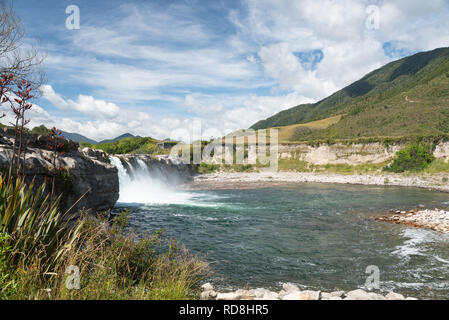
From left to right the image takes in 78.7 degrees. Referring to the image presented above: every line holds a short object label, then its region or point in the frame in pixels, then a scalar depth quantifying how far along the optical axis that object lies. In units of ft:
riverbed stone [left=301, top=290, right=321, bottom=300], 18.37
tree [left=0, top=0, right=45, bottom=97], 31.91
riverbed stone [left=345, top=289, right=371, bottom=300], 19.79
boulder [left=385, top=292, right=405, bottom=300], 20.17
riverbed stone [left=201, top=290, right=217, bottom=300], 18.43
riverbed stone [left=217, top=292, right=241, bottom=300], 17.90
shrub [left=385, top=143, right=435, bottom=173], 148.25
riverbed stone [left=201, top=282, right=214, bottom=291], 20.49
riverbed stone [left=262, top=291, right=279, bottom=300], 18.80
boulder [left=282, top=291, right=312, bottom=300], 17.86
